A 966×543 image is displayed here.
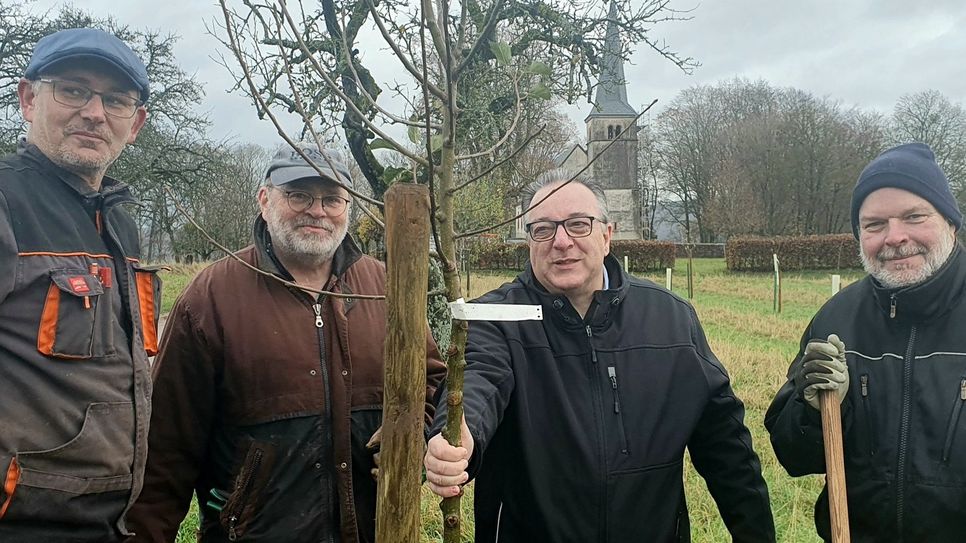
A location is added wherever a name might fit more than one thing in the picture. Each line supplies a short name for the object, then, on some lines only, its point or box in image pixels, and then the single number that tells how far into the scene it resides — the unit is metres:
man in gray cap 2.25
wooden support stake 1.32
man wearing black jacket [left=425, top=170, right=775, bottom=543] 2.21
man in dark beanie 2.23
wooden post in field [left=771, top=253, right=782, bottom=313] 16.54
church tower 47.56
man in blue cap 1.69
